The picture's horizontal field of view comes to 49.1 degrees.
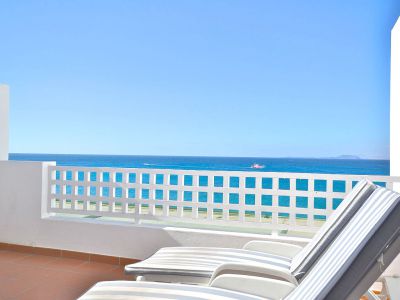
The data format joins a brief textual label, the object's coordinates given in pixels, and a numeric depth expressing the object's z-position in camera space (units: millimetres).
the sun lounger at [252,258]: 2301
